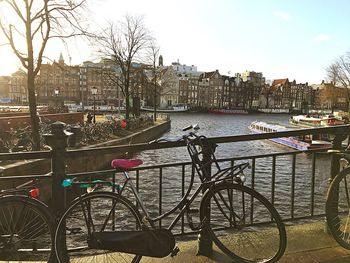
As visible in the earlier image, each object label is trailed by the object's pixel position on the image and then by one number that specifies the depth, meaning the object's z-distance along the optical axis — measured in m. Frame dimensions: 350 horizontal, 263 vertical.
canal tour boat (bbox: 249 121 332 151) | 25.79
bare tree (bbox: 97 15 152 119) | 30.44
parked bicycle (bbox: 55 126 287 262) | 2.59
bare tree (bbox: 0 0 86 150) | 12.68
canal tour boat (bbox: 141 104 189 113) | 91.57
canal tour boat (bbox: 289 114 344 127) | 38.19
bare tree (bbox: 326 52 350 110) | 49.69
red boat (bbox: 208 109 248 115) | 98.00
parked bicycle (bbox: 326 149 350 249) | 3.08
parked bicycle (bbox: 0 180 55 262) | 2.58
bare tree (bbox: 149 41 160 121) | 34.92
